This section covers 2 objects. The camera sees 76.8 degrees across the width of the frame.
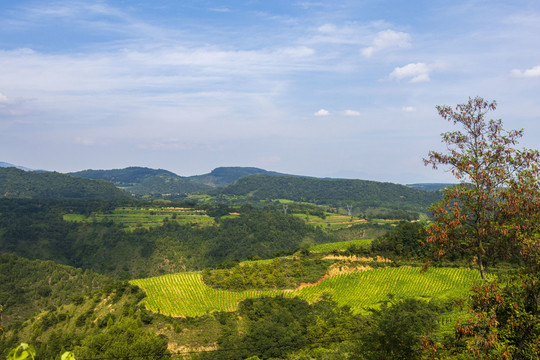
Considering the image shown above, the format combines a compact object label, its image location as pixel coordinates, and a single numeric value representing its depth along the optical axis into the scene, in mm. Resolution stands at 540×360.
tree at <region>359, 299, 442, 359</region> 20672
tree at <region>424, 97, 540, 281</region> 15500
